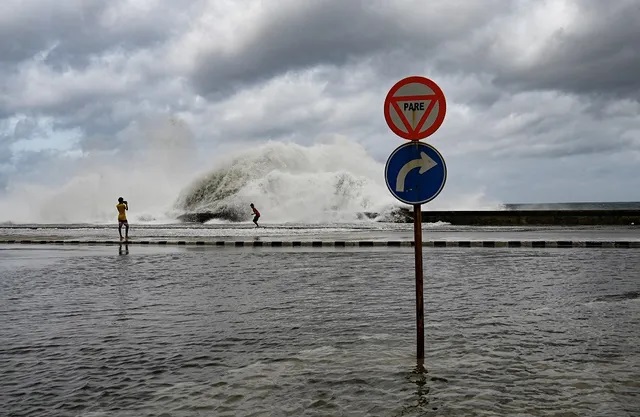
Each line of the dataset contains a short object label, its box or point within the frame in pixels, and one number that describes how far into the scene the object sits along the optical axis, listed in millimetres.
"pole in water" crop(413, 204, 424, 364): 5353
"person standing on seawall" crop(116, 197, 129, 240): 24859
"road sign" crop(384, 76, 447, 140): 5398
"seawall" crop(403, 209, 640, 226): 38469
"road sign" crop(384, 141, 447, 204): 5312
